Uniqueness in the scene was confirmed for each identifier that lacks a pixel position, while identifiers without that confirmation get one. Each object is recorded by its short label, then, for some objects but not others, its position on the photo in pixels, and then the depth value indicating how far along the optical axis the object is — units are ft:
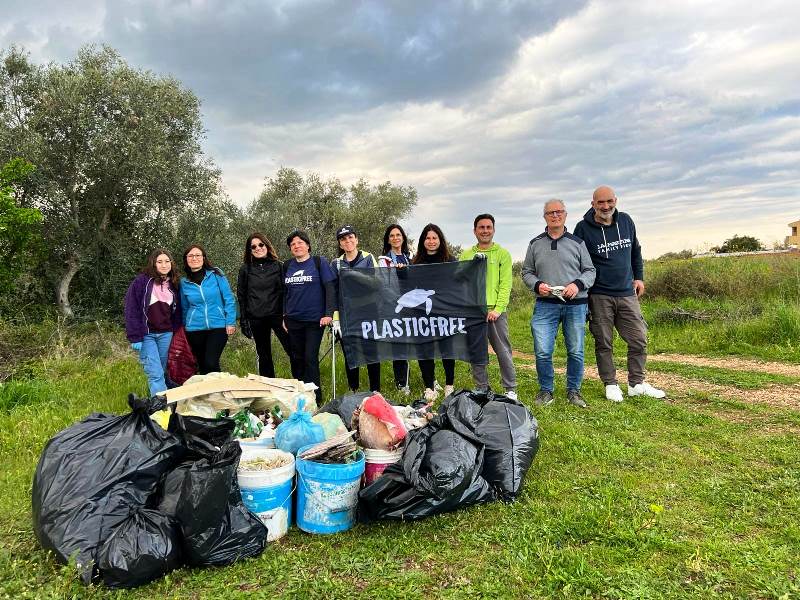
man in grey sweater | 17.16
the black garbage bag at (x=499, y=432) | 10.58
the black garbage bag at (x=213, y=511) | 8.18
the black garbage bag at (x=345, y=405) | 12.91
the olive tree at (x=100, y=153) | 34.96
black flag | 16.98
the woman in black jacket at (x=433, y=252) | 18.07
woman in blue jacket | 17.64
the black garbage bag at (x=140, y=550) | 7.80
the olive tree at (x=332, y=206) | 57.82
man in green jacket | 17.24
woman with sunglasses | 17.79
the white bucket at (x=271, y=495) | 9.24
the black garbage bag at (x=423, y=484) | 9.34
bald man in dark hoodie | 17.93
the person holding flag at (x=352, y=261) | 17.46
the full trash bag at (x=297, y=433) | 10.69
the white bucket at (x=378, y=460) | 10.37
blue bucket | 9.53
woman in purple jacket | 17.26
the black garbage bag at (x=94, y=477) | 8.15
